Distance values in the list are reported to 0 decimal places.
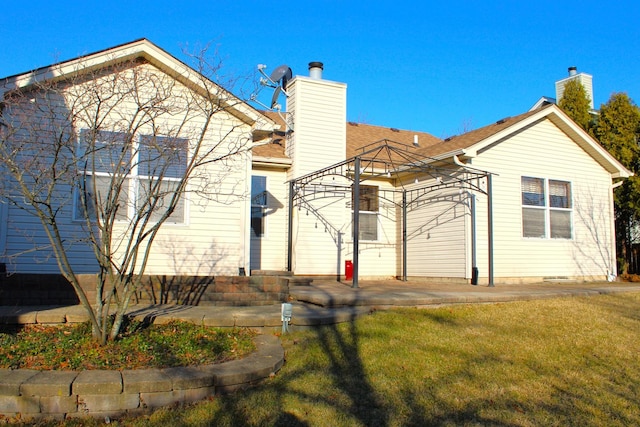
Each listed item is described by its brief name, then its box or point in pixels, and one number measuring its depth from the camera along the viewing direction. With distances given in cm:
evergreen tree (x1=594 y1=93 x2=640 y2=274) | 1578
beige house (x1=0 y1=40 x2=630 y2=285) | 1221
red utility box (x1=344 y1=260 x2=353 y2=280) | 1237
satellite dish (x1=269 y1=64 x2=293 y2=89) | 1362
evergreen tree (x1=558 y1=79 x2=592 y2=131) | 1683
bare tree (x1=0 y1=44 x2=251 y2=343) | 526
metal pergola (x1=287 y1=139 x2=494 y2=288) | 1188
